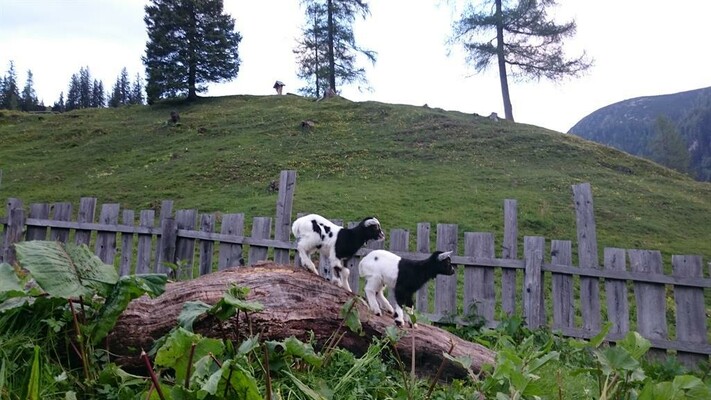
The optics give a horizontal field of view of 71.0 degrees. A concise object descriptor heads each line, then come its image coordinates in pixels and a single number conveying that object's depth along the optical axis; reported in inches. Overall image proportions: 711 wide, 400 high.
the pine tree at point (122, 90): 2878.4
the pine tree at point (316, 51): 1569.9
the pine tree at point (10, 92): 2487.9
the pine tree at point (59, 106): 2598.4
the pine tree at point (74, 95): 2758.4
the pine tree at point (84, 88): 2849.4
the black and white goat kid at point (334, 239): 165.2
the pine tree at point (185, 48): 1443.2
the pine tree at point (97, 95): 2935.5
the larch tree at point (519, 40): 1175.6
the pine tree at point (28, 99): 2601.6
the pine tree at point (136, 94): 2938.2
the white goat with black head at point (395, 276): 155.9
